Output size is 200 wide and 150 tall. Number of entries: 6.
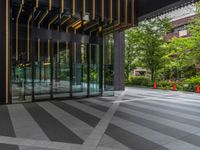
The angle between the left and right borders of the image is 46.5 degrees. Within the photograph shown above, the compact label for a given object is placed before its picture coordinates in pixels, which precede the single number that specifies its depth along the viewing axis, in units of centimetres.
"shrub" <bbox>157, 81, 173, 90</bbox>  2377
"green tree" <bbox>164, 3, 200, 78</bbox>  2306
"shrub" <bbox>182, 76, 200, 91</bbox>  2094
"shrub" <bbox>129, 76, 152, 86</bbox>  2684
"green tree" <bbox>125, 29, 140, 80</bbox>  2690
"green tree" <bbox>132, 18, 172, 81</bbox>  2567
